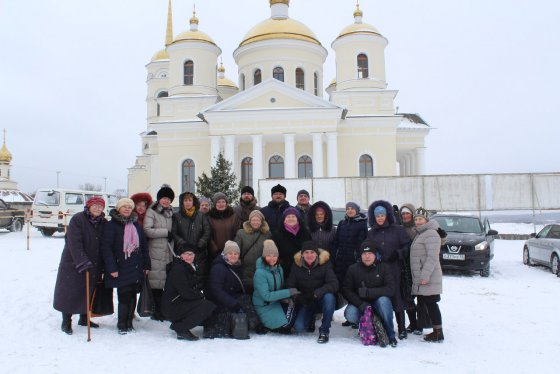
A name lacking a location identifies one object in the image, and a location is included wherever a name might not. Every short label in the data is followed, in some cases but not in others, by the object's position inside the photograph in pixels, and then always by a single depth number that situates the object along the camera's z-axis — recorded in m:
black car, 9.89
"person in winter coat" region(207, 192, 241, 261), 6.29
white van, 17.33
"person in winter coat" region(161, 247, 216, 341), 5.61
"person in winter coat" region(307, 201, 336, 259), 6.16
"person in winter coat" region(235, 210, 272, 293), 5.98
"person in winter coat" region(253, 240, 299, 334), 5.66
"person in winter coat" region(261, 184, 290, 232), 6.50
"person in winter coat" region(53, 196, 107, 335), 5.52
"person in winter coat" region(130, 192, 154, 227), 6.18
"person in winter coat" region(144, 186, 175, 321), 5.99
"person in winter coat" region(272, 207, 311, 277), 5.98
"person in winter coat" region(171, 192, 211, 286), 6.08
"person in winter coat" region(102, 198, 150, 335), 5.66
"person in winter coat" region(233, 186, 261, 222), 6.54
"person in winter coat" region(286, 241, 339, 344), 5.60
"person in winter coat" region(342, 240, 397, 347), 5.52
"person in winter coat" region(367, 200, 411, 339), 5.69
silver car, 10.27
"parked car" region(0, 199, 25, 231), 19.42
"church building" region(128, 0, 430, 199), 24.92
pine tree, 19.48
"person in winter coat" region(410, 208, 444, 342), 5.58
